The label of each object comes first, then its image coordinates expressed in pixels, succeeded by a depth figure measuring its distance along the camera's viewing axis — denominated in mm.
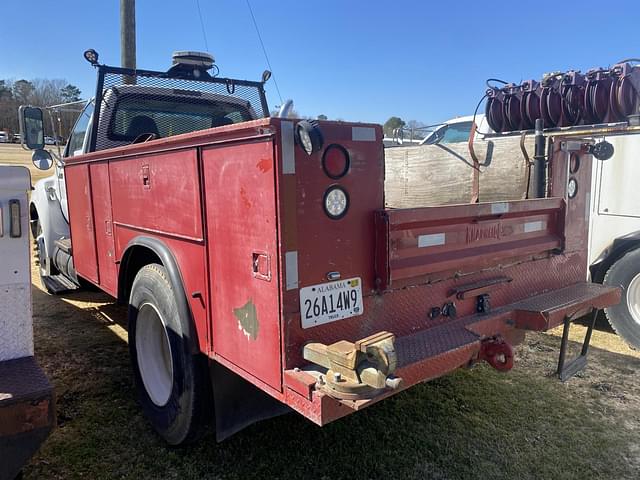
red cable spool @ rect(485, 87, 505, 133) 6363
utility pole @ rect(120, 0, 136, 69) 8914
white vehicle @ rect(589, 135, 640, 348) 4793
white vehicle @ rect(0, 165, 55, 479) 2002
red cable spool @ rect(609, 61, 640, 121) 5262
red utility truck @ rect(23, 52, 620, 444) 2055
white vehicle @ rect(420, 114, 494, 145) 8336
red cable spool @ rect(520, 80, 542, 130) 5953
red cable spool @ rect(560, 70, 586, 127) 5652
